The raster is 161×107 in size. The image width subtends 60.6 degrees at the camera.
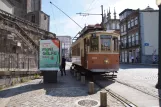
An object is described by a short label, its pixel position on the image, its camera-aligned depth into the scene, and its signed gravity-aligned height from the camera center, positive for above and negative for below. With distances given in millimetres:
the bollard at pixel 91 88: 6513 -1579
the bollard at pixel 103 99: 4882 -1574
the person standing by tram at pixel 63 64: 13406 -898
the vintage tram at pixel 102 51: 9634 +265
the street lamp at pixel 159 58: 7003 -271
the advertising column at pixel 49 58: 9136 -211
